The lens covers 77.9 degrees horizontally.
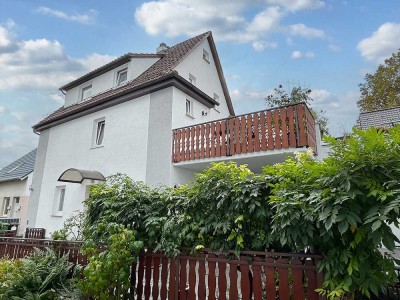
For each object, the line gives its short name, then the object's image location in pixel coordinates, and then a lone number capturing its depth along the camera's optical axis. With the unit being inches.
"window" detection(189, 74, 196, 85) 498.3
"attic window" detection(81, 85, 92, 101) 562.6
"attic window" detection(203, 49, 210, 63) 558.1
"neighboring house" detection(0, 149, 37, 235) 673.6
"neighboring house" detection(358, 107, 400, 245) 495.5
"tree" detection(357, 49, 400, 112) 732.0
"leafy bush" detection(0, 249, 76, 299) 162.7
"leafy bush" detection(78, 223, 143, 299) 140.3
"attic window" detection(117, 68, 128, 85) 504.7
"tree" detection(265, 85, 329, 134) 581.0
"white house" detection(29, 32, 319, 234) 307.1
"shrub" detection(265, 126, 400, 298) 86.7
